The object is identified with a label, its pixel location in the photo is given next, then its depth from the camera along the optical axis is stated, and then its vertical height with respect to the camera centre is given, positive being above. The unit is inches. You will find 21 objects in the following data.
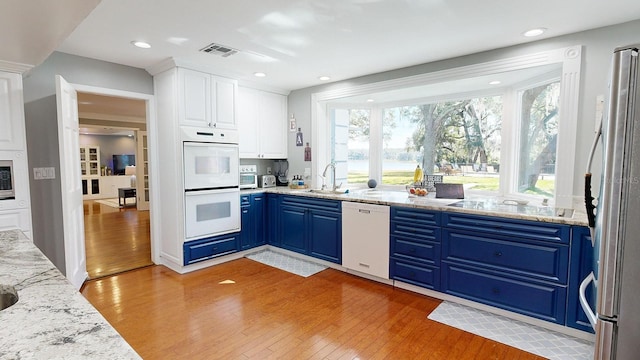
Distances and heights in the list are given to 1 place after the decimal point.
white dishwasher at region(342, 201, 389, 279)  129.3 -30.6
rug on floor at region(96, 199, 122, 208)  351.6 -44.8
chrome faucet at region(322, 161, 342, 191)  161.8 -5.6
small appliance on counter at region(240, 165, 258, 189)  172.2 -7.0
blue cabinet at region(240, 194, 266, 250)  166.6 -29.8
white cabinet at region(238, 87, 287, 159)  172.9 +22.4
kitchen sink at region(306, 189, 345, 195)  157.8 -13.6
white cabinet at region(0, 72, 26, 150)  104.1 +16.4
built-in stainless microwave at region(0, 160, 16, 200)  105.6 -5.8
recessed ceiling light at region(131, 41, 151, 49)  113.5 +42.5
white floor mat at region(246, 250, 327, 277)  146.8 -48.0
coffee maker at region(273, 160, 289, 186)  194.5 -4.9
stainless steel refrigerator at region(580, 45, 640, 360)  52.8 -9.3
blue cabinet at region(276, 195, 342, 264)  146.3 -30.3
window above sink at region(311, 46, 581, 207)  108.9 +17.6
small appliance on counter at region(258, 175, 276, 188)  185.6 -9.8
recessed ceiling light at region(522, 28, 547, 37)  101.5 +42.1
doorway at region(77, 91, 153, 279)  168.7 -28.0
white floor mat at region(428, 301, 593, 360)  86.1 -49.1
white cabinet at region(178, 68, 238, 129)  140.6 +29.4
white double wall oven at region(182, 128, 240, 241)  143.6 -8.6
